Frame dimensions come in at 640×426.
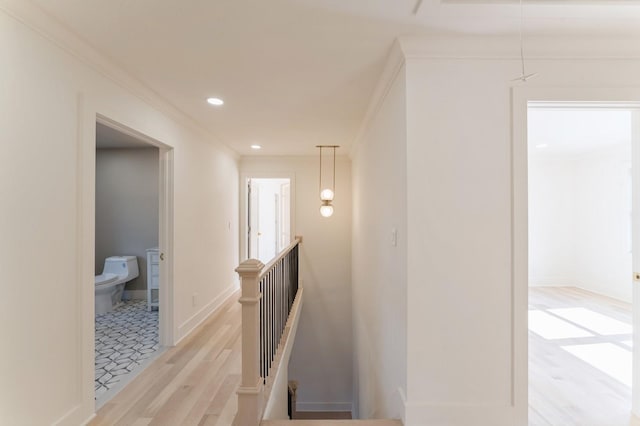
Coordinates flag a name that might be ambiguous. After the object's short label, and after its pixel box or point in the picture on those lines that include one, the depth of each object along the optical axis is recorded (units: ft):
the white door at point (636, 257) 6.39
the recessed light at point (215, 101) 8.75
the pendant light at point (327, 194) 15.76
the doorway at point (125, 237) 12.53
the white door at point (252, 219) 18.12
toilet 13.16
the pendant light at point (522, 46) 4.97
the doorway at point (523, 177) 5.71
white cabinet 13.42
